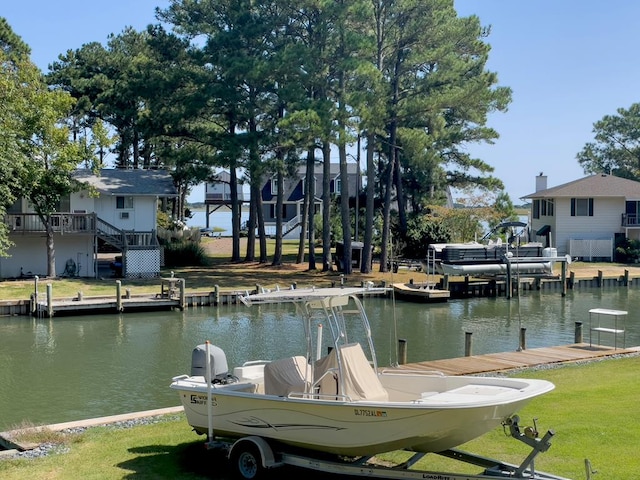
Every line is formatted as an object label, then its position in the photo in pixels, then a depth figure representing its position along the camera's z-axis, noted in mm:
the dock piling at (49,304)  35094
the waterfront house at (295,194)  79500
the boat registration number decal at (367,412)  10655
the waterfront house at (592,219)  60188
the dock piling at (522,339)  23359
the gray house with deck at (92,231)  44531
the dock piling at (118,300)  36062
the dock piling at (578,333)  24062
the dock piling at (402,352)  22078
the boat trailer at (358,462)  10141
